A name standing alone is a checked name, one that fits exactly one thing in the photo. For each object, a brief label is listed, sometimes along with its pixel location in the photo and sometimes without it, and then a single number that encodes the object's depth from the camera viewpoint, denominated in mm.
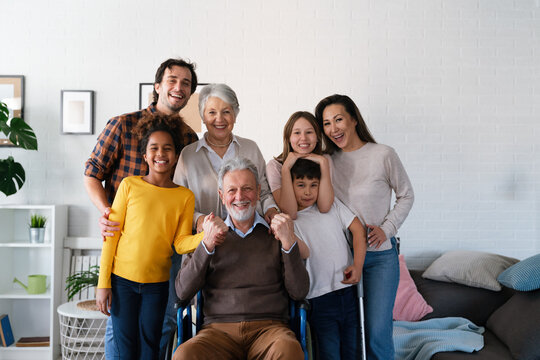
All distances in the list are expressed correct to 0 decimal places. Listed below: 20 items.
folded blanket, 2607
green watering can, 3650
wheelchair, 1866
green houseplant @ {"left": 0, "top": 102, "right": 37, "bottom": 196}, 3529
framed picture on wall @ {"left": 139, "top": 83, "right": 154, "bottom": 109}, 3943
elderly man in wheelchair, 1893
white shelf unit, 3656
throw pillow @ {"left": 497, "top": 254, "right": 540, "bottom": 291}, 2635
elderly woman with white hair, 2151
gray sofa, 2473
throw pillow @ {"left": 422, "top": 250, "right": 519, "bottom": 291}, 3246
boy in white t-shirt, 2082
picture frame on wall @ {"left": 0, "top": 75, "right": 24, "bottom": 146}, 3896
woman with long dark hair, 2188
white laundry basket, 3214
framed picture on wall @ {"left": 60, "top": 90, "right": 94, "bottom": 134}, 3918
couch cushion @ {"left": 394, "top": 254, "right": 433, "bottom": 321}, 3223
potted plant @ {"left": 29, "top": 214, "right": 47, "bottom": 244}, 3705
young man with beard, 2227
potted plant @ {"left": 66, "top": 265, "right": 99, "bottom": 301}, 3520
